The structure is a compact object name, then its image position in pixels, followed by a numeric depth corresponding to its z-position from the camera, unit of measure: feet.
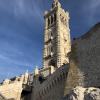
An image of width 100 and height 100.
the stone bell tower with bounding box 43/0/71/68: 63.49
